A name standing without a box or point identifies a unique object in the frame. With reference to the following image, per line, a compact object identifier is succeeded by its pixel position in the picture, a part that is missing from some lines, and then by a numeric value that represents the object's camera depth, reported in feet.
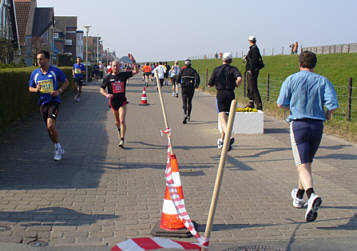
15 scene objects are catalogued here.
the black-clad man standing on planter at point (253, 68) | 41.01
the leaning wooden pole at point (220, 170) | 10.56
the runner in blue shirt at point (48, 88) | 25.64
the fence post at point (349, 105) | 43.24
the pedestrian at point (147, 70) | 111.95
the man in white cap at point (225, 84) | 30.25
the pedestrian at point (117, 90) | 30.55
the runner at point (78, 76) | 67.82
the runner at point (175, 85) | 77.82
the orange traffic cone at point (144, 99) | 63.87
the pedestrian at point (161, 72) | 87.52
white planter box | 36.78
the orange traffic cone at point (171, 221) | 14.93
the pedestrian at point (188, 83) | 44.04
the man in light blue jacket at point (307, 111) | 16.96
